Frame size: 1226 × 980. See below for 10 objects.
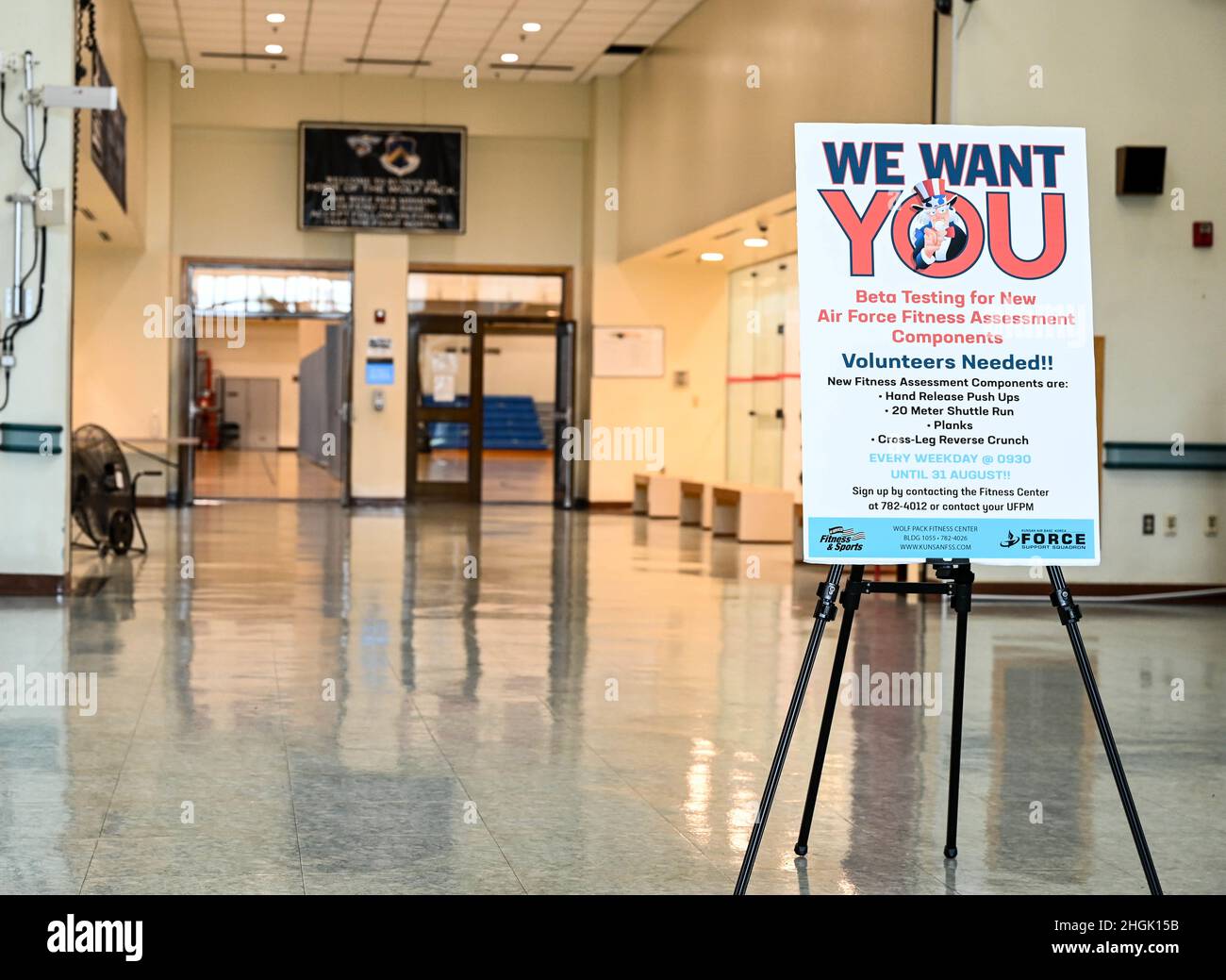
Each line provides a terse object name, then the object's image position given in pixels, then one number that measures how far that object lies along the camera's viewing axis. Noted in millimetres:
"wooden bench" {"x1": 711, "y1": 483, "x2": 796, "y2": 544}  14039
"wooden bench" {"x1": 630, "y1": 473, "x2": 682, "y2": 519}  16906
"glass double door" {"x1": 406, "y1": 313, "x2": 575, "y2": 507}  18547
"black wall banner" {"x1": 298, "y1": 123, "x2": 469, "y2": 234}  18047
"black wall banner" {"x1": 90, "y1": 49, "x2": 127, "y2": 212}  11099
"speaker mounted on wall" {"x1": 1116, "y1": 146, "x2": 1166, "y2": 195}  9469
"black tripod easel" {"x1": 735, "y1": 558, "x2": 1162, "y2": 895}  3363
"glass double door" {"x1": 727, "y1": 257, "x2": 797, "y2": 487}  15837
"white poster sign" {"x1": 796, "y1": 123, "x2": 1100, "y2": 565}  3559
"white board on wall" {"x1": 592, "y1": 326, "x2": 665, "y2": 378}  17875
